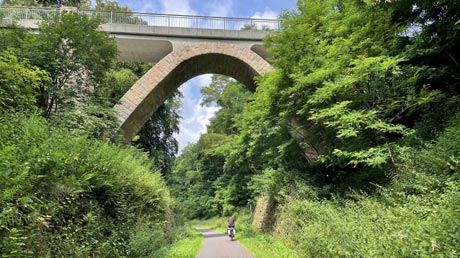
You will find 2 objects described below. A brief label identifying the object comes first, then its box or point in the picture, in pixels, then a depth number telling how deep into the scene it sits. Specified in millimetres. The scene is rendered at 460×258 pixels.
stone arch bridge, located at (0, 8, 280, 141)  15805
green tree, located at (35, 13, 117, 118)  10945
